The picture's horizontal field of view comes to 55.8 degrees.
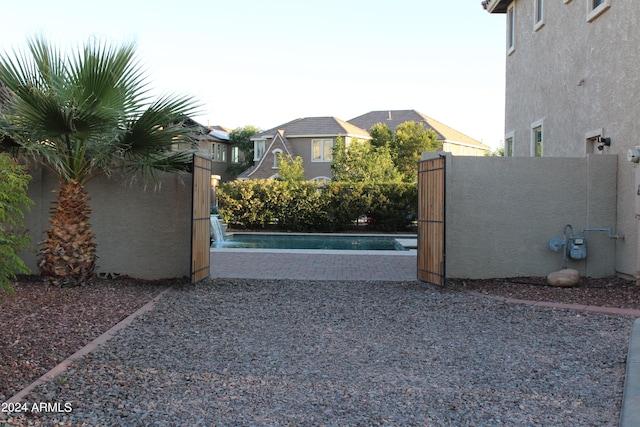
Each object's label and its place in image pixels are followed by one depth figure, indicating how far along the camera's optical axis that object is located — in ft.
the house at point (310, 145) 131.13
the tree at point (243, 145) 163.73
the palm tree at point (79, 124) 25.41
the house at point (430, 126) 149.48
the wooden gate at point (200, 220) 28.88
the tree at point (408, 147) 126.93
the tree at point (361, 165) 103.45
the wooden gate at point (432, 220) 29.63
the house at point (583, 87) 30.07
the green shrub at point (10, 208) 14.96
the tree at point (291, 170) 114.11
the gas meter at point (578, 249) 31.32
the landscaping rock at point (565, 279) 29.68
